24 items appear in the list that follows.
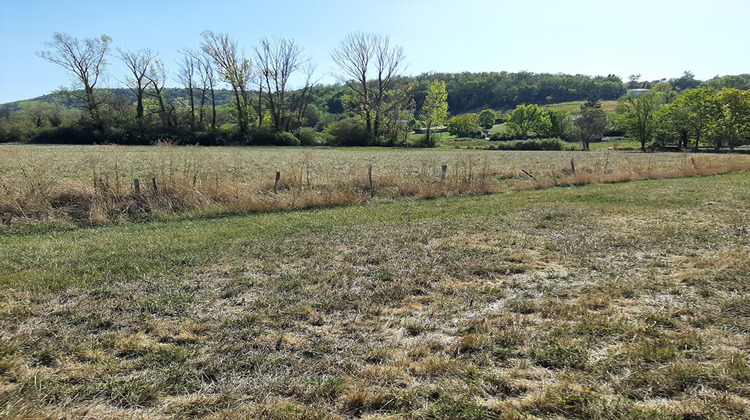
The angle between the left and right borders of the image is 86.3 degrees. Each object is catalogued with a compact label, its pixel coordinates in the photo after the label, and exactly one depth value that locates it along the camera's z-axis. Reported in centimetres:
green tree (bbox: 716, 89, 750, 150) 6219
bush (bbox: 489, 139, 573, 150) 7031
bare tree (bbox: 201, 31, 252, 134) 6056
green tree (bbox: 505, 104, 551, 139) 9462
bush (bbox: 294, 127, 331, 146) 6206
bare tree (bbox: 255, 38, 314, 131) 6525
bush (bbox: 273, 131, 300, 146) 5875
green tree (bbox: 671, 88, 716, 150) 6638
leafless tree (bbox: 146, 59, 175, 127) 6106
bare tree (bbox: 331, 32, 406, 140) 6588
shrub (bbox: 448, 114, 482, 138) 11519
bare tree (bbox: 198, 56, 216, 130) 6624
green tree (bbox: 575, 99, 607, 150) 7650
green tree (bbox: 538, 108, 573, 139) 9641
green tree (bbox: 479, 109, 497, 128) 14788
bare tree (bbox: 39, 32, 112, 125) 5684
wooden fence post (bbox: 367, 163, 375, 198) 1690
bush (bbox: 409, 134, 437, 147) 6700
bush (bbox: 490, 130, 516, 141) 9506
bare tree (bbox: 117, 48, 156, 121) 6222
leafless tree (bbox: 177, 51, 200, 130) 6806
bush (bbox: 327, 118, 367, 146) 6456
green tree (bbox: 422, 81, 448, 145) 7388
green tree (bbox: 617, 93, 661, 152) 7512
